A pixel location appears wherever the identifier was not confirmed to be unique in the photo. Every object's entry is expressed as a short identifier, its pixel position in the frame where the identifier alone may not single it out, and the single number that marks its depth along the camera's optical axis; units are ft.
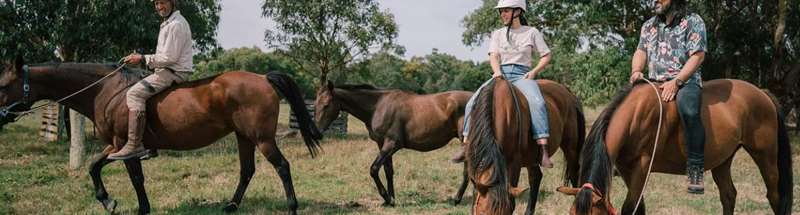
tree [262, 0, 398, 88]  72.79
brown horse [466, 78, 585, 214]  12.68
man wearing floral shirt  14.85
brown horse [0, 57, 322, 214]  20.77
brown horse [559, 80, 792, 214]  13.82
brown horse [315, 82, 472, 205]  27.35
